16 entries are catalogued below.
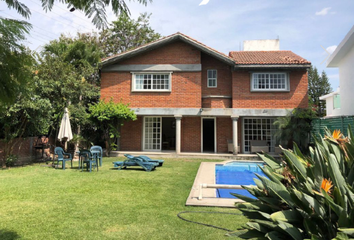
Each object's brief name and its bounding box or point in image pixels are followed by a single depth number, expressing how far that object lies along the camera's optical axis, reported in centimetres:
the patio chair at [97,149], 1184
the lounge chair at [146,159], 1107
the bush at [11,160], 1179
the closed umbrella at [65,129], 1222
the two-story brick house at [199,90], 1611
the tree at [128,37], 2734
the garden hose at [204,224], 430
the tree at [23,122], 1143
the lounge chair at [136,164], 1059
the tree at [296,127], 1445
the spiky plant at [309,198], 175
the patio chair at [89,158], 1034
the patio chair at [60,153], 1090
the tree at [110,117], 1551
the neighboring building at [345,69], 1360
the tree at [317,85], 4284
